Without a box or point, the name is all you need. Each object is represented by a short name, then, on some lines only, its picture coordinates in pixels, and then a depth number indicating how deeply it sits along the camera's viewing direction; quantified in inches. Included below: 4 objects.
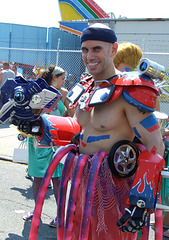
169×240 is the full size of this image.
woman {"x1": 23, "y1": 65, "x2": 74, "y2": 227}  163.2
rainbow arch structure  546.0
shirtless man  80.8
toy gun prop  100.3
